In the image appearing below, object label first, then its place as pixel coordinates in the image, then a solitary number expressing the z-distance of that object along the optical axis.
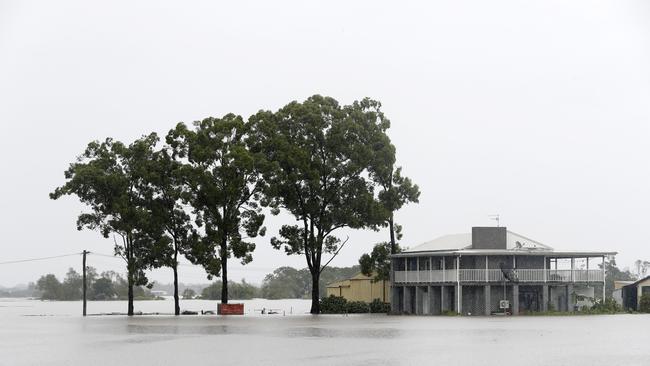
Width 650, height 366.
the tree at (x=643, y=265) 157.35
